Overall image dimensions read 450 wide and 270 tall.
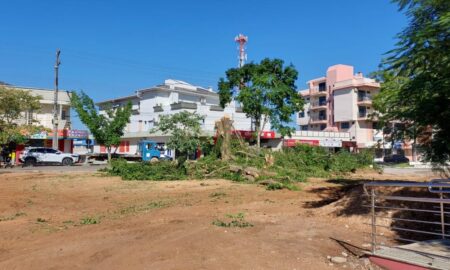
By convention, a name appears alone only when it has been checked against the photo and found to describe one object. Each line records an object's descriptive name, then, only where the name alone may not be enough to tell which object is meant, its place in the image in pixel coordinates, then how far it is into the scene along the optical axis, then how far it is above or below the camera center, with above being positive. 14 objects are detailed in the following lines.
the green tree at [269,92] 43.91 +6.24
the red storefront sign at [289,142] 57.72 +1.08
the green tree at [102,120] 41.09 +2.65
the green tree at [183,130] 31.44 +1.43
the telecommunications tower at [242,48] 62.81 +15.56
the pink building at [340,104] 69.94 +8.56
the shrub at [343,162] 26.51 -0.83
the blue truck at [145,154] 45.49 -0.84
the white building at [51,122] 49.91 +2.97
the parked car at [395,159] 57.51 -1.08
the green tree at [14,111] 29.78 +2.59
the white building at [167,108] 56.22 +5.68
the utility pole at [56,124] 41.01 +2.12
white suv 37.41 -1.12
